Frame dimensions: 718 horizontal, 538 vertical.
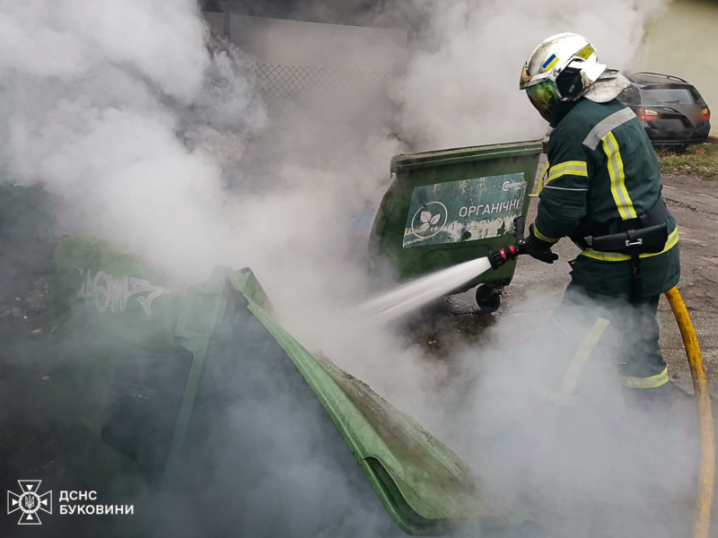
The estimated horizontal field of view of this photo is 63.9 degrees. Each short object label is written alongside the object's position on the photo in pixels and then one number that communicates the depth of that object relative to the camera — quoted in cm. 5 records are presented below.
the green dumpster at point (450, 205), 358
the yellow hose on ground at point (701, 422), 228
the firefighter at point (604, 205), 233
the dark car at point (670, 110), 1037
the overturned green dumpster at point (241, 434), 168
